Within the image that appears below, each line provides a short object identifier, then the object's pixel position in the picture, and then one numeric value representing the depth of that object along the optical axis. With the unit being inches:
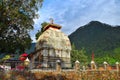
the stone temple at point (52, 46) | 509.8
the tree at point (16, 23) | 393.5
